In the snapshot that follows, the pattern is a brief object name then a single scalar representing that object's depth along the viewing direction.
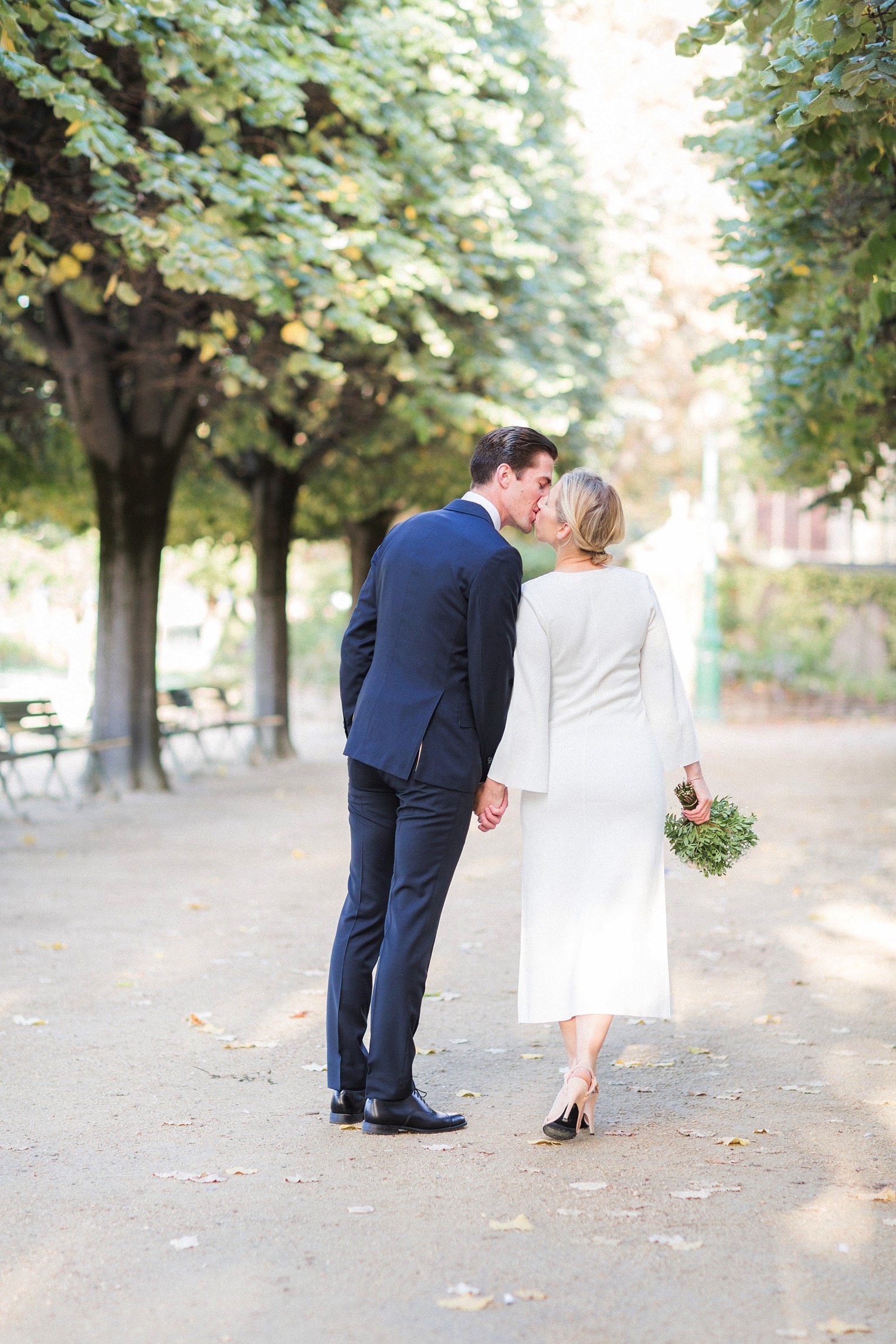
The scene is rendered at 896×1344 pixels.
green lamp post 26.64
